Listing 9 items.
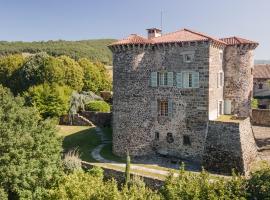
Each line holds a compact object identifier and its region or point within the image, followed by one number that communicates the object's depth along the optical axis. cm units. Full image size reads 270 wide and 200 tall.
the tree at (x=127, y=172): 2803
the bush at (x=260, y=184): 1737
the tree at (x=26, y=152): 2514
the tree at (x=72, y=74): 5925
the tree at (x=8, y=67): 6384
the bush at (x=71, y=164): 3011
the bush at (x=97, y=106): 5291
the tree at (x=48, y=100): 4875
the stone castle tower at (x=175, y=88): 3153
